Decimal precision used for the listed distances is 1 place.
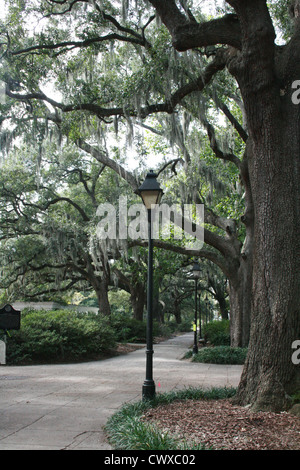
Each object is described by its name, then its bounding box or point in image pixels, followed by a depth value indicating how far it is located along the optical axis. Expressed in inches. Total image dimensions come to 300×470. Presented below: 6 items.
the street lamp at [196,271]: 638.5
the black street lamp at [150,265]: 245.8
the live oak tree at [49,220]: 758.5
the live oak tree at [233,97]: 213.6
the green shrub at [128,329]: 819.4
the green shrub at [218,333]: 714.8
